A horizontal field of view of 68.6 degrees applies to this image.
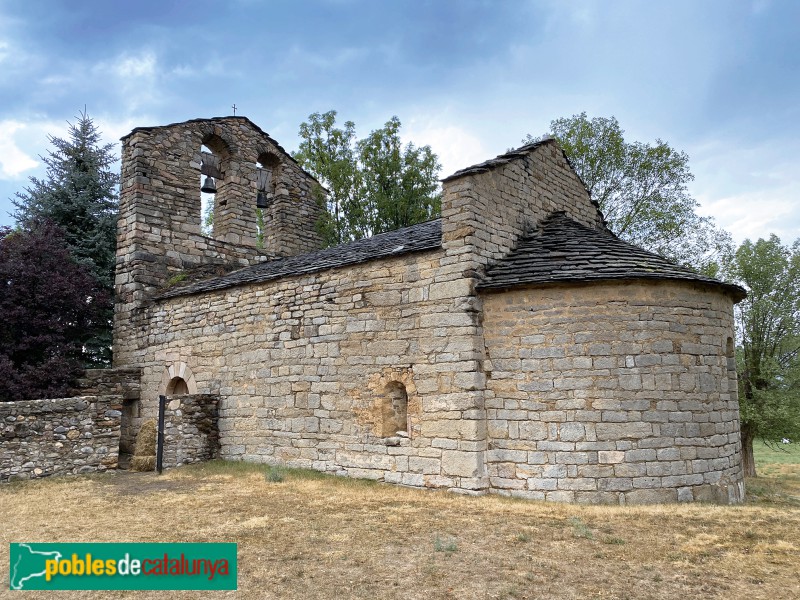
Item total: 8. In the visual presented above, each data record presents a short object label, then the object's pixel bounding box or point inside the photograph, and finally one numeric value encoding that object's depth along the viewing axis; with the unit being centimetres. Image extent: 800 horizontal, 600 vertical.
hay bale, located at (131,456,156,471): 955
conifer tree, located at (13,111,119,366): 1364
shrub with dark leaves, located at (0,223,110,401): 1118
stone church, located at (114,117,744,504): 686
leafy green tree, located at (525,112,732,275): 1608
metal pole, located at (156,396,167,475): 902
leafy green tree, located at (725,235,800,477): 1227
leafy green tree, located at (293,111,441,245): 1798
